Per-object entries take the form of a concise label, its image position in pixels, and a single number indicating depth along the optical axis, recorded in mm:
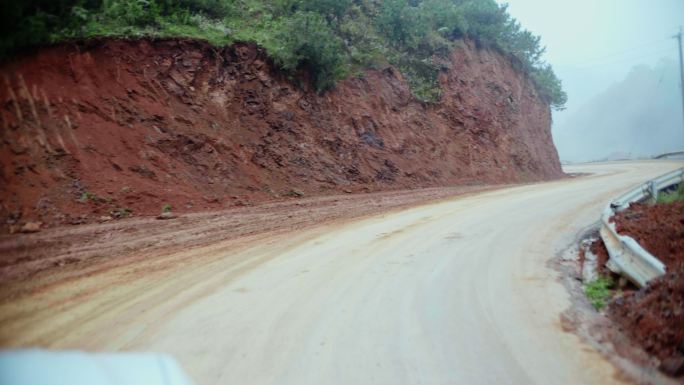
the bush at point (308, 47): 16031
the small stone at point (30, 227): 8141
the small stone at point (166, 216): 10149
